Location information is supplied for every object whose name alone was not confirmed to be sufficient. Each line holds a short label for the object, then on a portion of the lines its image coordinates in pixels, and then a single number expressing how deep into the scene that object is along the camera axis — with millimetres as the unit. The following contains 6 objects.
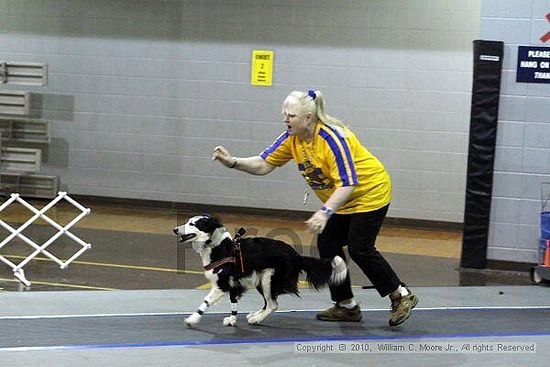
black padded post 13854
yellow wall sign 18605
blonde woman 8948
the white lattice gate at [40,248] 12401
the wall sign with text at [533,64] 13639
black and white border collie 9075
